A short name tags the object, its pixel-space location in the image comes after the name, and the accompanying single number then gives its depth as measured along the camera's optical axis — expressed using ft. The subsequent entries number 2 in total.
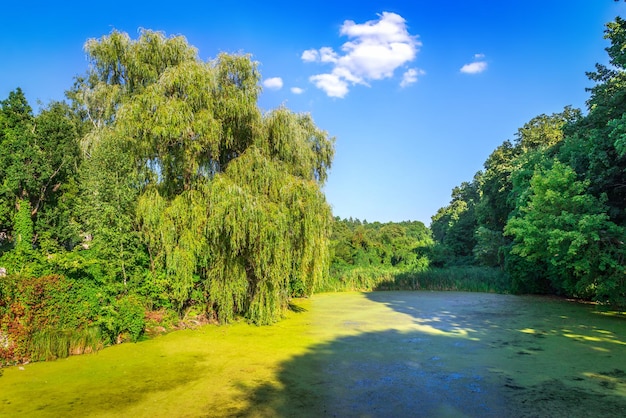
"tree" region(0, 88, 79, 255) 40.98
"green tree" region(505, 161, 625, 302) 35.83
